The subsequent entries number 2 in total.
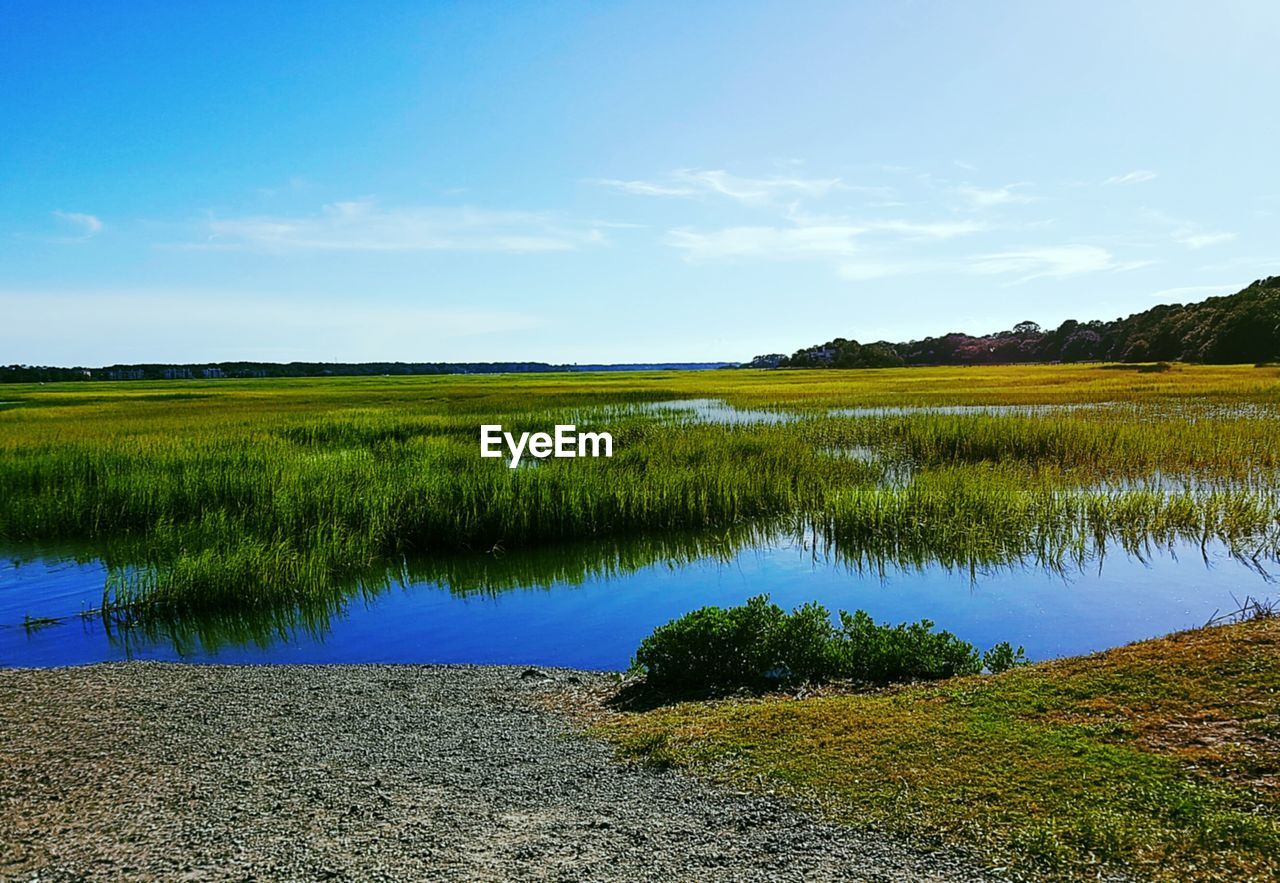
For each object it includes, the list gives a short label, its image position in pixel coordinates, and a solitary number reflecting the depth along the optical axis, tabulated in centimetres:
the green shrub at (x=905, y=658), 718
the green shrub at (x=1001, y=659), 719
